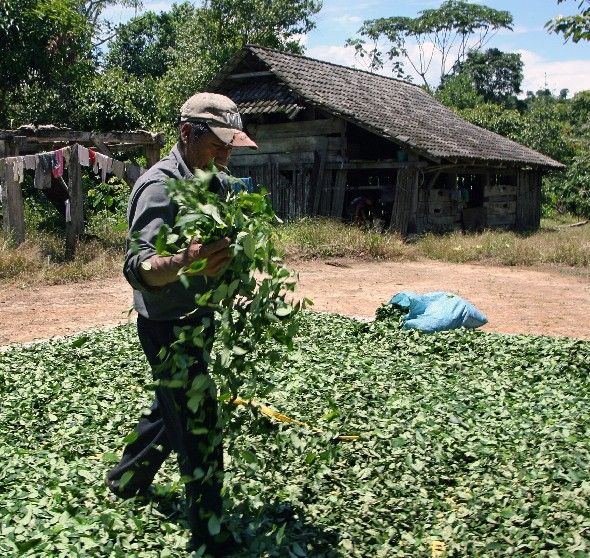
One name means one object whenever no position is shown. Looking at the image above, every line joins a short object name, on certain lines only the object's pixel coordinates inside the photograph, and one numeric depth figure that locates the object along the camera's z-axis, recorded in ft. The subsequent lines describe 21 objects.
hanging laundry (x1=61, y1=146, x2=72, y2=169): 38.14
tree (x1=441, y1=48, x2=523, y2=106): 175.11
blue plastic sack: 24.12
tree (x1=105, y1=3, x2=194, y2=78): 129.95
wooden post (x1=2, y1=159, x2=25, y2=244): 37.96
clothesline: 36.83
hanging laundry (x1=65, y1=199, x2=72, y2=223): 39.11
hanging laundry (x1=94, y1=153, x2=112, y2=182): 38.37
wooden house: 54.85
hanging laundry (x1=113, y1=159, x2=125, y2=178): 38.63
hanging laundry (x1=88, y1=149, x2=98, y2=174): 38.70
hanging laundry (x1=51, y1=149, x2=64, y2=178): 37.81
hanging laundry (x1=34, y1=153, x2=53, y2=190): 37.11
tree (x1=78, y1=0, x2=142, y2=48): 107.86
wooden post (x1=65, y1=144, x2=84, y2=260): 39.09
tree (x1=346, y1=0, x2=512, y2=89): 170.50
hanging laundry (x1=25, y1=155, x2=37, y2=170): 37.17
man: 9.33
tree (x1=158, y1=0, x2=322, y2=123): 81.61
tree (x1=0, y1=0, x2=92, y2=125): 54.95
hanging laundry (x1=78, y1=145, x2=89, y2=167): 38.32
